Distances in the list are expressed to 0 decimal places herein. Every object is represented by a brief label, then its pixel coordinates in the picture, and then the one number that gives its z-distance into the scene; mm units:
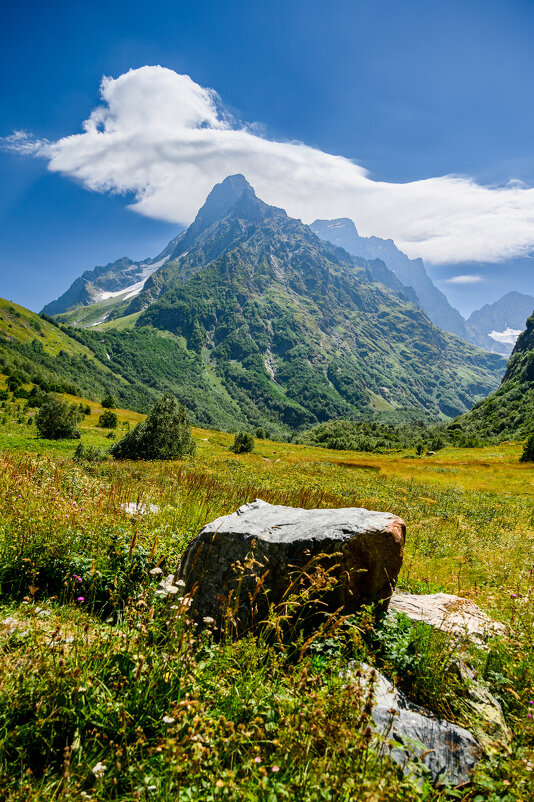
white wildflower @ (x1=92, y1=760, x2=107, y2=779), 2566
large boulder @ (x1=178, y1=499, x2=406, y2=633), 5430
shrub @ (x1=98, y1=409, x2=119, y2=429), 48606
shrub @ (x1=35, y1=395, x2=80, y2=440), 33375
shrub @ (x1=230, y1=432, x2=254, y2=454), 56125
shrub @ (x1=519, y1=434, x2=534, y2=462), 57719
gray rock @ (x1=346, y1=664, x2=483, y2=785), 3289
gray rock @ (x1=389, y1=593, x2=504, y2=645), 5164
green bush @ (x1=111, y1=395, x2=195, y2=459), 31297
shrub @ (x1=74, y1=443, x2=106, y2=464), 23747
